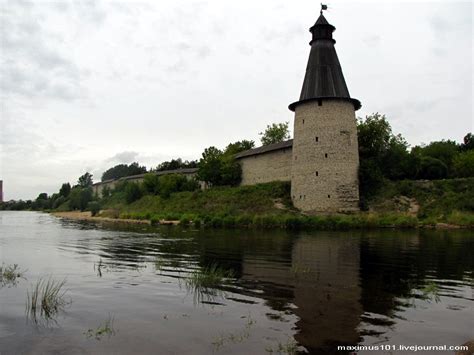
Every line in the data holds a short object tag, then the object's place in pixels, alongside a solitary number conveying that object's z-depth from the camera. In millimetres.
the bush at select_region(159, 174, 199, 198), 46206
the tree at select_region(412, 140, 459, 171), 46688
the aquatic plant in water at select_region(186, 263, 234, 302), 8258
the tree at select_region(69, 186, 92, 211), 67494
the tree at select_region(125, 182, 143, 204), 52156
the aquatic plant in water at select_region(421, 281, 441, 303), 7891
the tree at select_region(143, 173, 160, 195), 51625
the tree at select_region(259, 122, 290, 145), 59625
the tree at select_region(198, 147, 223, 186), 45312
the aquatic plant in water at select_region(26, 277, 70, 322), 6794
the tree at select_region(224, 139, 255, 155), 56197
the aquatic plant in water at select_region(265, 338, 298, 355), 5125
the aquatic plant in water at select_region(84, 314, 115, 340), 5805
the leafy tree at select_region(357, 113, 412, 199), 37156
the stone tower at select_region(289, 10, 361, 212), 32531
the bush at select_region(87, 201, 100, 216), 50709
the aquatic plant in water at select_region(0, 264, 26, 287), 9352
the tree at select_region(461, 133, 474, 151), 54284
